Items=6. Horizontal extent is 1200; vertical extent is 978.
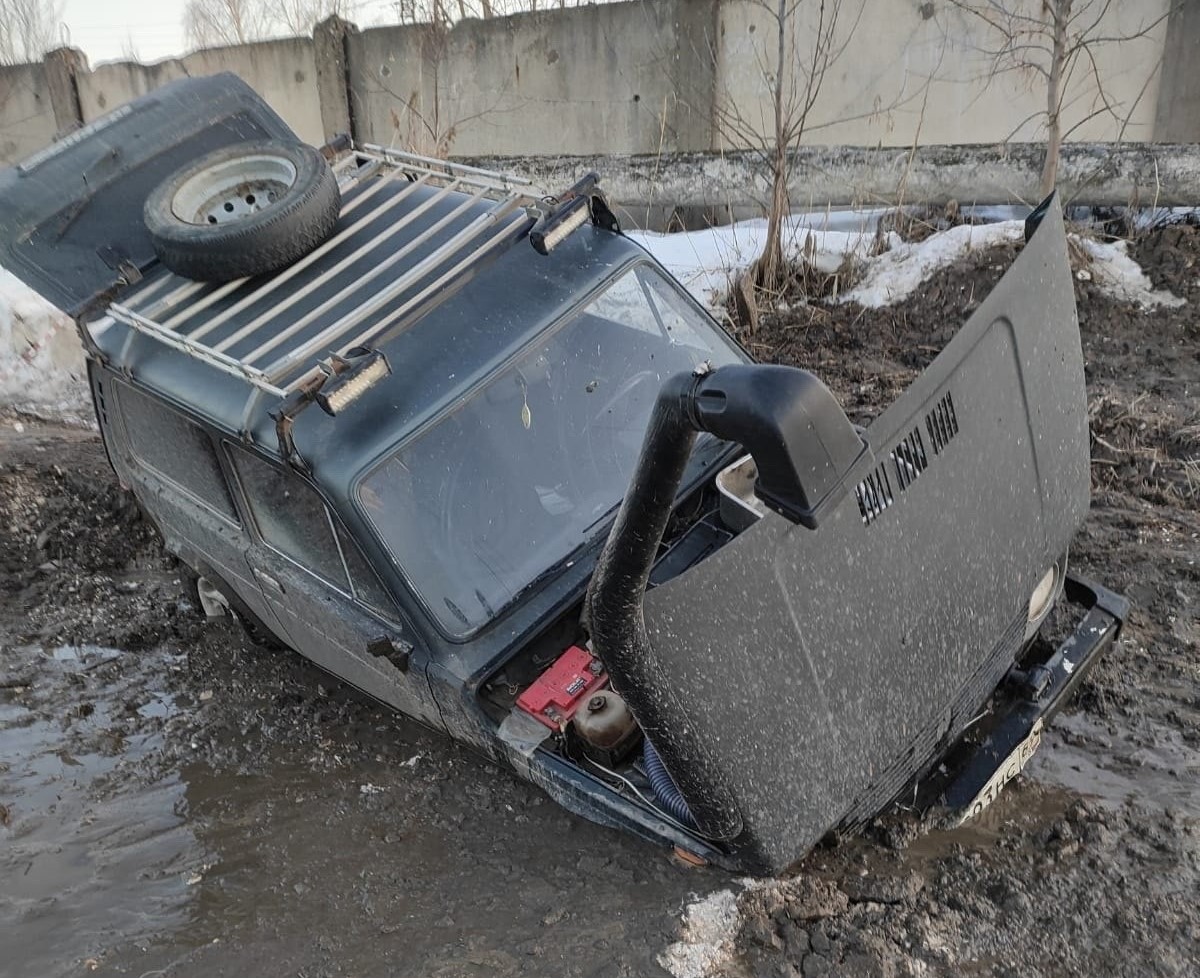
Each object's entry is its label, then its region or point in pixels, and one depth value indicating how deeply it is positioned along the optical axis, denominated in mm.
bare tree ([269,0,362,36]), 26214
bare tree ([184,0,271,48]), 27266
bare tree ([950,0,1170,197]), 8039
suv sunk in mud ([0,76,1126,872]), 2213
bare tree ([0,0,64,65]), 28062
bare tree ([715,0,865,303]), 7359
